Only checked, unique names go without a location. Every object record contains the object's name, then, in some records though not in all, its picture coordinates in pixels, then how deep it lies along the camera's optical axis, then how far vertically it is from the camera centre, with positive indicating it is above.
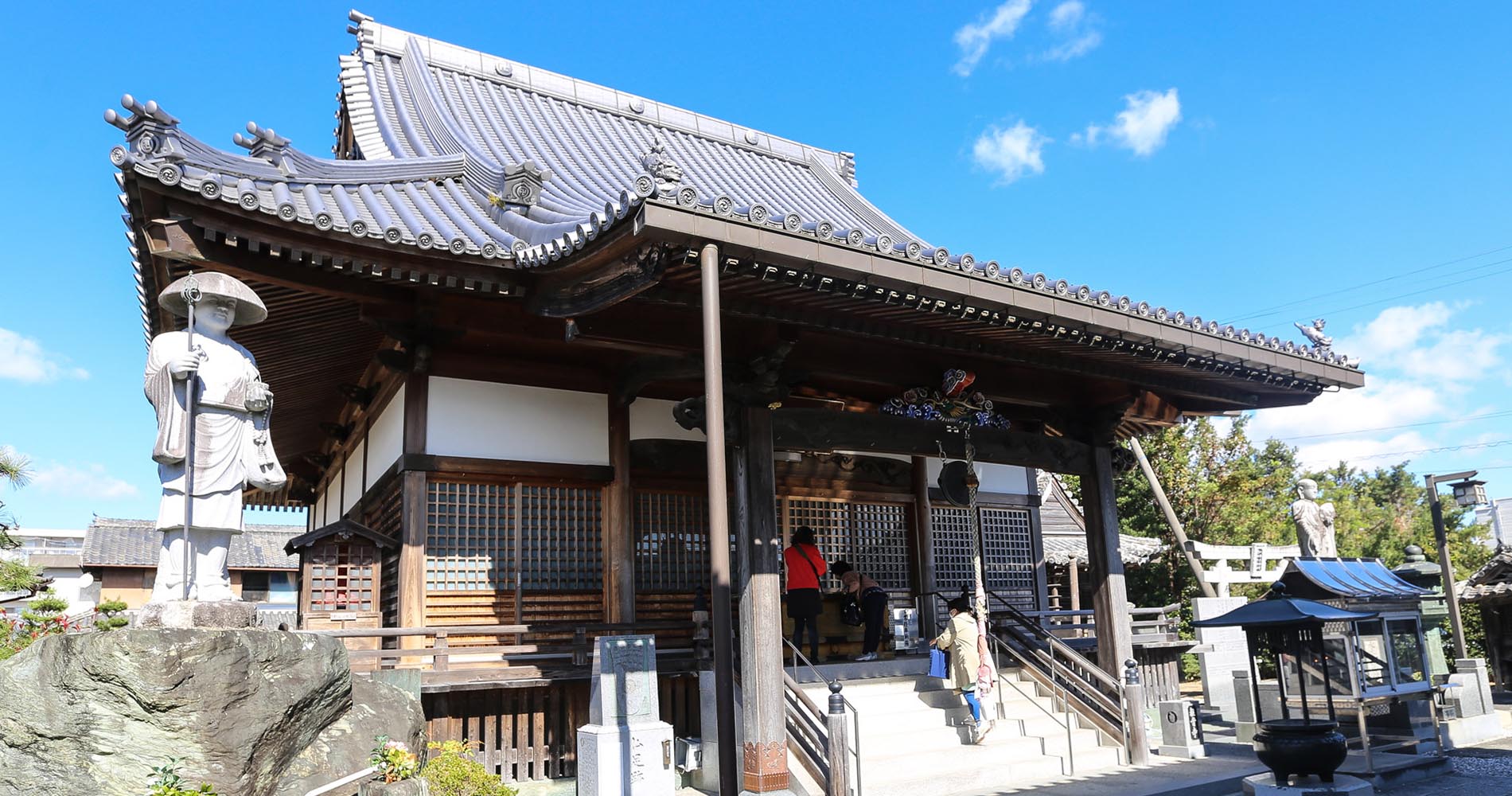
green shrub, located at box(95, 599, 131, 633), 10.71 +0.19
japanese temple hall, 7.84 +2.27
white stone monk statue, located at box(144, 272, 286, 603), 6.59 +1.29
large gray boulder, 5.44 -0.50
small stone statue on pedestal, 15.13 +0.65
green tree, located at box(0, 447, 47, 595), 15.52 +0.92
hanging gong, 11.88 +1.25
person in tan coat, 10.27 -0.74
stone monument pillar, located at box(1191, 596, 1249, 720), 18.20 -1.59
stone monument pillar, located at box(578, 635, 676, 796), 7.89 -1.05
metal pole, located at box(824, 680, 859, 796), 8.08 -1.28
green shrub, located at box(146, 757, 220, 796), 5.17 -0.85
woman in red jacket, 11.48 +0.11
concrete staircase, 9.31 -1.60
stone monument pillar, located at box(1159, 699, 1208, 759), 11.46 -1.85
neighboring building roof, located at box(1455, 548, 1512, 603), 21.28 -0.49
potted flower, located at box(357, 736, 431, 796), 6.34 -1.05
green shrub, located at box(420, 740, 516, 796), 7.25 -1.24
